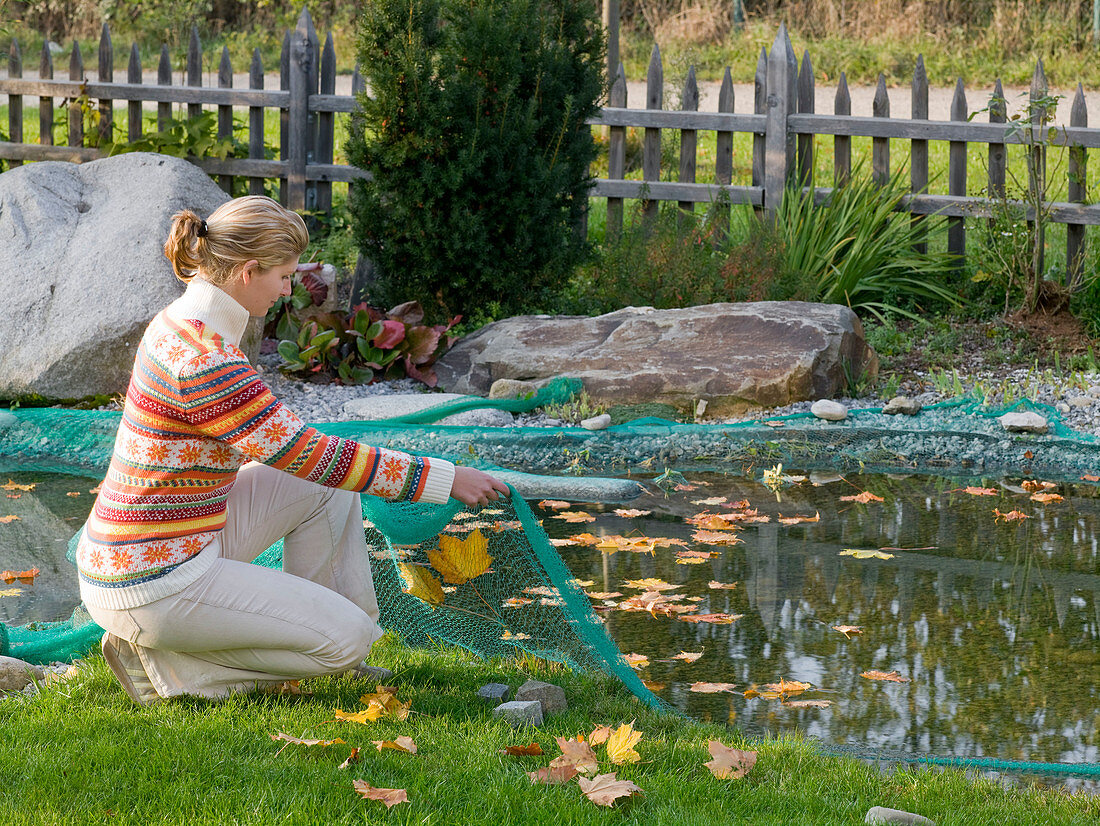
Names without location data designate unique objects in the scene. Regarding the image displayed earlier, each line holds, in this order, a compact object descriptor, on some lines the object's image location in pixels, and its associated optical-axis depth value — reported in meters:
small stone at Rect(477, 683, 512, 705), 5.91
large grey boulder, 12.97
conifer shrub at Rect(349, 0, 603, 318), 14.15
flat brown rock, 12.67
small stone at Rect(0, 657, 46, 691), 6.07
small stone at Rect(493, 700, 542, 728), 5.61
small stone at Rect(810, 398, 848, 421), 11.80
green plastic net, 11.06
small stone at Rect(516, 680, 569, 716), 5.83
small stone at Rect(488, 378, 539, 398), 13.04
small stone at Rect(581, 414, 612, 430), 11.87
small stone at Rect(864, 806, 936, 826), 4.59
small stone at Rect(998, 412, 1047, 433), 11.32
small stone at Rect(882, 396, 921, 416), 12.13
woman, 5.32
